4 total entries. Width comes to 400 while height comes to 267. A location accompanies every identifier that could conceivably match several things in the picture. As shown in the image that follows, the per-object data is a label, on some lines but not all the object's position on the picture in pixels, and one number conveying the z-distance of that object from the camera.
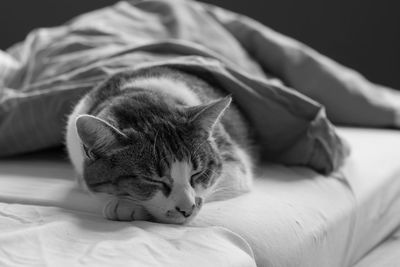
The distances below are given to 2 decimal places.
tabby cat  1.06
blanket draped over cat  1.56
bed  0.98
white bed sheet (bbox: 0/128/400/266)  0.92
